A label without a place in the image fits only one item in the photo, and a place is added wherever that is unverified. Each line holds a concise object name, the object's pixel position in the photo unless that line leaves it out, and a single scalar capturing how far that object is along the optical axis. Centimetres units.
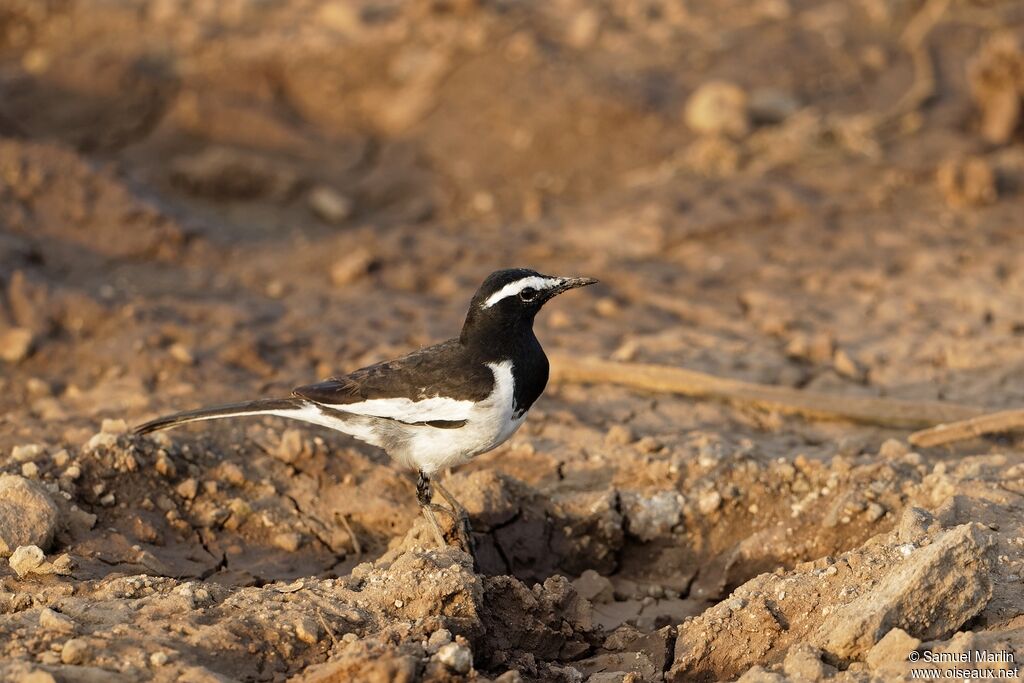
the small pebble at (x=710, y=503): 1165
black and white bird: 1060
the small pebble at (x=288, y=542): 1128
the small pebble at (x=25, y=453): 1123
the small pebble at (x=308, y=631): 876
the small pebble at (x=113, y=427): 1220
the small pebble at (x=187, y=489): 1146
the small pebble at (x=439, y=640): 855
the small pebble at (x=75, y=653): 813
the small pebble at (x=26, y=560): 966
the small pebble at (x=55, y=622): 854
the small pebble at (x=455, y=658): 840
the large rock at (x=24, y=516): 989
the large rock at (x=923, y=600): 852
